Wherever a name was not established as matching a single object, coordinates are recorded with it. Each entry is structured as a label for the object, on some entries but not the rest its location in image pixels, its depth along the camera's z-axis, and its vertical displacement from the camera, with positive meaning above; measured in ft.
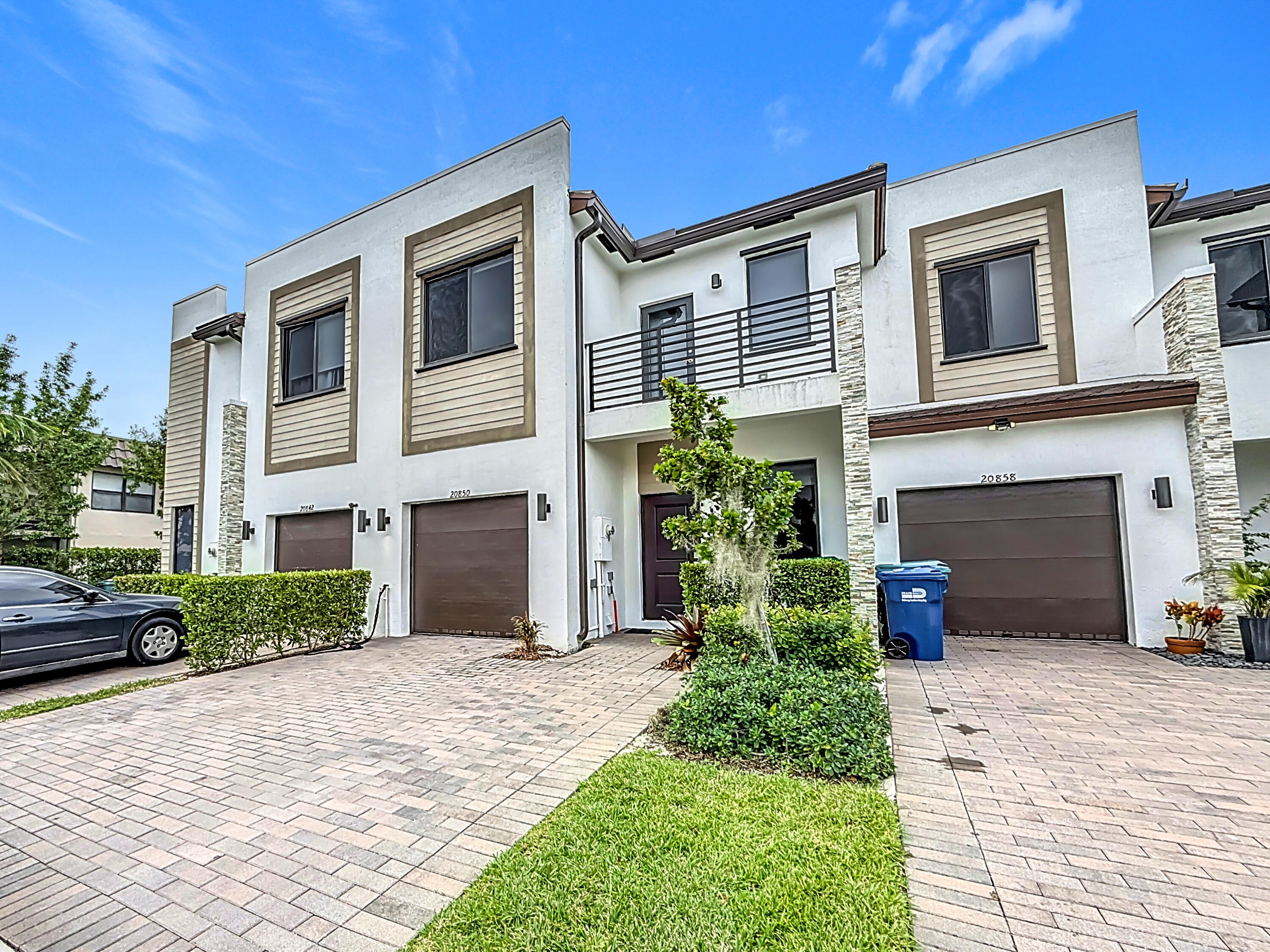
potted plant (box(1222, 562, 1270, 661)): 22.02 -3.88
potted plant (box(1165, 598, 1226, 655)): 23.50 -4.74
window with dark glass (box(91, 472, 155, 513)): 65.31 +4.27
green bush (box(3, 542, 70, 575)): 46.47 -1.95
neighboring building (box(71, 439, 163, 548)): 63.72 +2.35
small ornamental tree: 17.10 +0.15
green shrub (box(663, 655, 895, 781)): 12.51 -4.81
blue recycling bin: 23.62 -3.91
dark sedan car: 23.09 -3.96
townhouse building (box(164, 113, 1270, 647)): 25.85 +6.82
